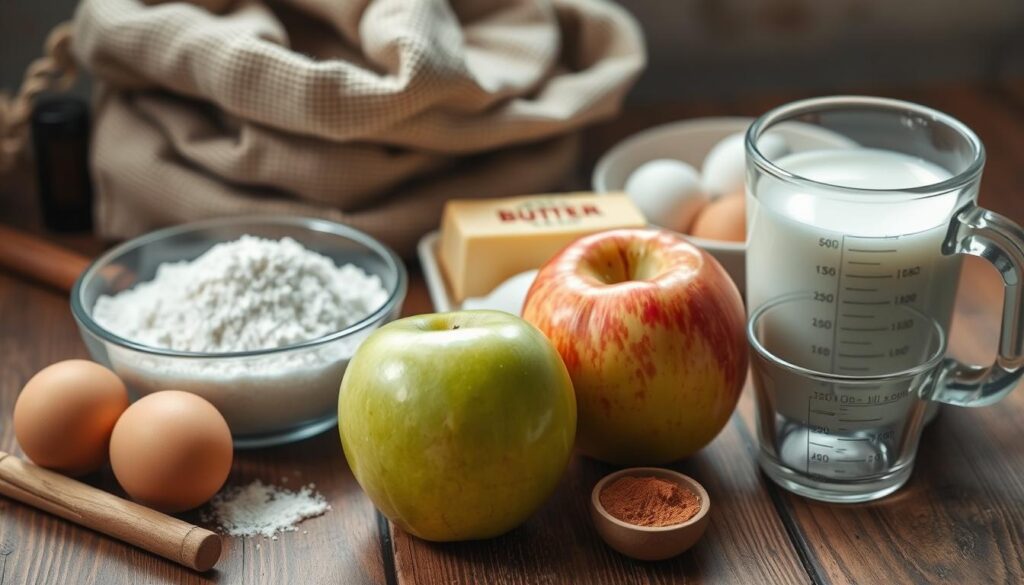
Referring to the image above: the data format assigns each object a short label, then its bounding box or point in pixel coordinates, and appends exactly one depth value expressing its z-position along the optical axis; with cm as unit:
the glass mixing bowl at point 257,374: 78
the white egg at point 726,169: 101
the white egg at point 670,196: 100
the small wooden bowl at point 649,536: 67
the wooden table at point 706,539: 68
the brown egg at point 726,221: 96
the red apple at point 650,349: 71
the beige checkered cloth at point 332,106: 94
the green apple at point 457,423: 64
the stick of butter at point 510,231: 93
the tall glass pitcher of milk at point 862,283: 70
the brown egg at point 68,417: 73
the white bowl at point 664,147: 108
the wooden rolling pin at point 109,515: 68
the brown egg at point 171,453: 70
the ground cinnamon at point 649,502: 68
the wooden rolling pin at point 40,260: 98
